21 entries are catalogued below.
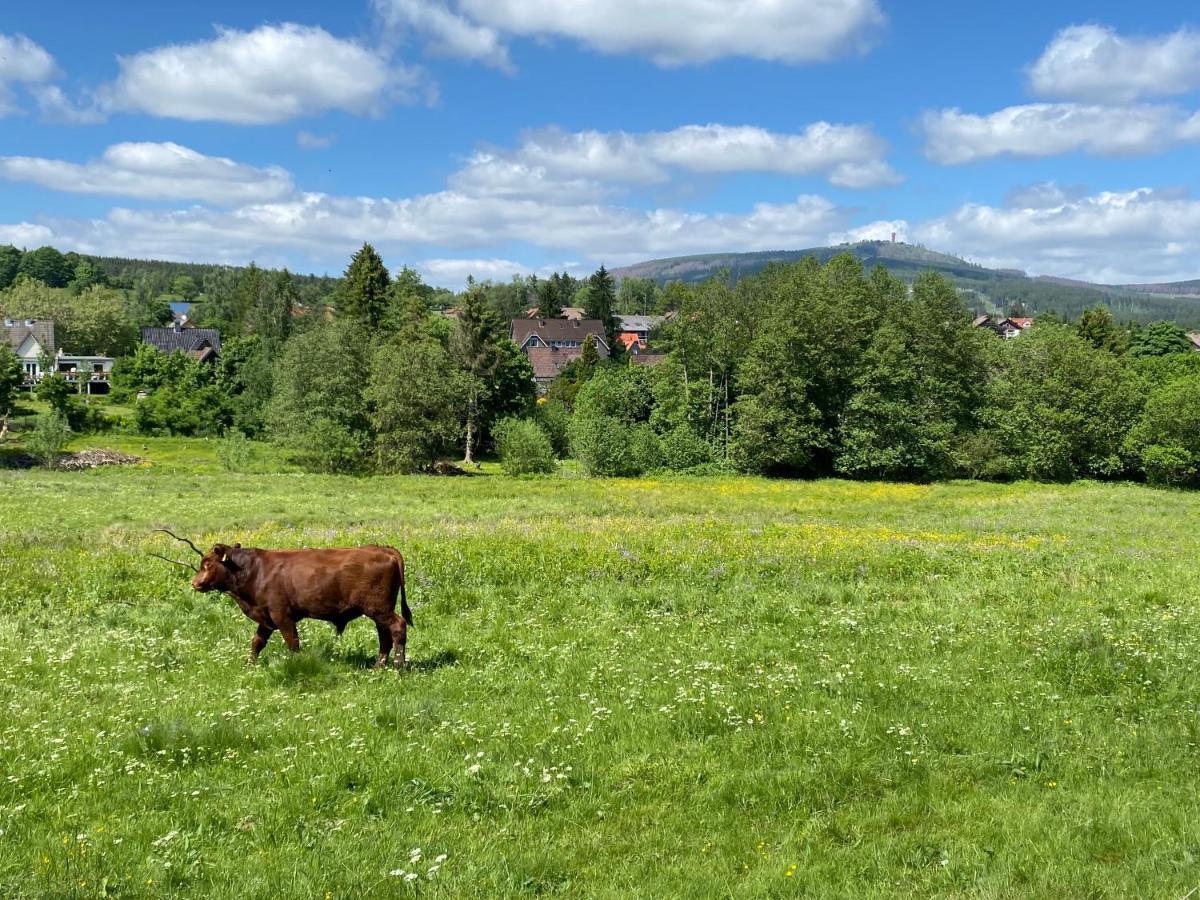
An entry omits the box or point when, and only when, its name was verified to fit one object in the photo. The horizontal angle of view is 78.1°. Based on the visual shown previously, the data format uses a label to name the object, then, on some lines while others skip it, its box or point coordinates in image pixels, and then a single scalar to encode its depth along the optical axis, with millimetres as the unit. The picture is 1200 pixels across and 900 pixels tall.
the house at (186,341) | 126312
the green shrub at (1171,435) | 58219
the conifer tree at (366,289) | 89875
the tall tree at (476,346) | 77375
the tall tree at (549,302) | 144500
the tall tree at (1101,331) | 95625
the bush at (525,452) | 60784
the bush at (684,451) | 66125
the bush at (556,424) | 81562
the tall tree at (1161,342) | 100875
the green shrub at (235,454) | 61688
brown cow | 11477
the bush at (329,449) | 62562
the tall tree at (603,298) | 137625
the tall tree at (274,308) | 110350
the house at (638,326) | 178125
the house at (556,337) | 132750
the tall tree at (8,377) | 72312
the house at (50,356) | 112125
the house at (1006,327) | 192125
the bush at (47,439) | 61375
